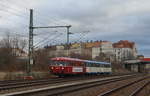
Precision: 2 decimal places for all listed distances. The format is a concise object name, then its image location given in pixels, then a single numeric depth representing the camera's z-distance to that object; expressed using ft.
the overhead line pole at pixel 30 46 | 124.38
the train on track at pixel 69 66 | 137.59
